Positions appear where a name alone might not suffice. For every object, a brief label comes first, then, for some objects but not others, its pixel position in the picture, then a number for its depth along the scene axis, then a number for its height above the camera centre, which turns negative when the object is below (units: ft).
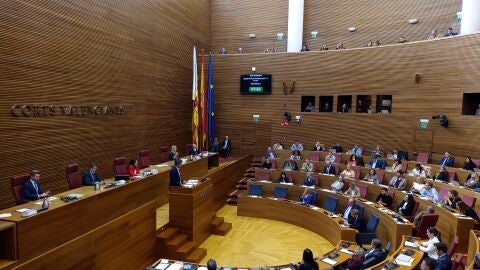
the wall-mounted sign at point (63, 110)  23.80 -0.61
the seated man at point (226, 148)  45.51 -5.23
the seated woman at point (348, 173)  31.94 -5.59
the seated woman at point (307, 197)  30.25 -7.39
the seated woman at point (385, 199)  26.81 -6.51
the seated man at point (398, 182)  28.45 -5.63
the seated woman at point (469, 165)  30.86 -4.45
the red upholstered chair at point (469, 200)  23.09 -5.63
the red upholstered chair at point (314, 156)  39.32 -5.16
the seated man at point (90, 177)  22.65 -4.64
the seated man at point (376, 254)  17.30 -6.82
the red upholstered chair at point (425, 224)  20.94 -6.45
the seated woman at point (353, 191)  28.76 -6.40
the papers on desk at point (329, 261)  17.22 -7.21
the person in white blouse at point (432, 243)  17.49 -6.28
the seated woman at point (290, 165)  36.19 -5.72
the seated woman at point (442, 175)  28.96 -5.05
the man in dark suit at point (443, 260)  15.10 -6.13
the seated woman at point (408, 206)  24.43 -6.37
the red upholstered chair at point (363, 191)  29.04 -6.45
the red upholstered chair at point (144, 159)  31.22 -4.69
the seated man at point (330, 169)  33.81 -5.57
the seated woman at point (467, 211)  20.62 -5.61
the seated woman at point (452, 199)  22.46 -5.42
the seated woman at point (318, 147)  41.73 -4.45
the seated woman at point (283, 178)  33.78 -6.49
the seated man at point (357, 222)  24.06 -7.39
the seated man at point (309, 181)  32.14 -6.36
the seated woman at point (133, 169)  25.47 -4.56
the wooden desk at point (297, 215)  24.76 -8.62
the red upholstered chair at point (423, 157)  35.53 -4.52
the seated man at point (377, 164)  34.42 -5.09
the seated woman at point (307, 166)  34.96 -5.56
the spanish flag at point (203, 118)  39.65 -1.48
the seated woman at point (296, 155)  38.60 -5.06
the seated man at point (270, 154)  40.62 -5.19
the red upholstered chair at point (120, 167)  26.66 -4.65
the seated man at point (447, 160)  32.83 -4.41
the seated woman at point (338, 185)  30.48 -6.35
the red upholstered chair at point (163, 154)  33.73 -4.57
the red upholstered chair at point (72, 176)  22.93 -4.66
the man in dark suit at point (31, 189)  19.51 -4.68
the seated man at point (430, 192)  25.36 -5.66
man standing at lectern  24.34 -4.78
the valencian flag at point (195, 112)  36.47 -0.69
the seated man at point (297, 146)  43.17 -4.55
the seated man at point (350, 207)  25.56 -6.85
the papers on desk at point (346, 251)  18.50 -7.22
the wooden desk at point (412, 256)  15.70 -6.69
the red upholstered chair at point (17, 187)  19.32 -4.59
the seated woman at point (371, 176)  30.11 -5.57
